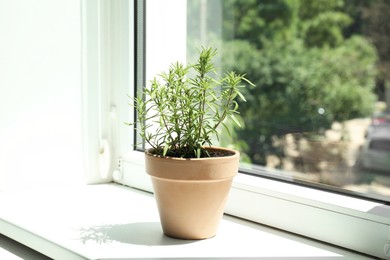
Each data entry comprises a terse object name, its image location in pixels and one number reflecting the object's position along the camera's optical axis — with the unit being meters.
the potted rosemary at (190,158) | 1.24
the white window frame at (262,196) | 1.23
